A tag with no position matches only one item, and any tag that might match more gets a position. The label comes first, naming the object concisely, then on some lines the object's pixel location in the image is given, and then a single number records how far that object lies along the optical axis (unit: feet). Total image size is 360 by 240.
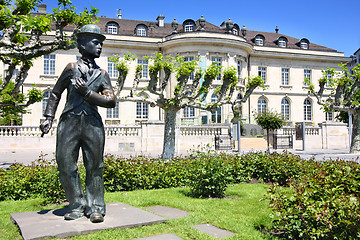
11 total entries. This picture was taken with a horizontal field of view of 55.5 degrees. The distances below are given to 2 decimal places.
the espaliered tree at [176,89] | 49.26
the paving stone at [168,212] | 18.69
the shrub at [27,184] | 24.20
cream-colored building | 112.78
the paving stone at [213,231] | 15.17
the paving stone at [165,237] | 13.95
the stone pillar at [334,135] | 91.66
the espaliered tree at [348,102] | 66.28
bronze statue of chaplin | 15.94
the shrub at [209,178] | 24.09
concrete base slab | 13.92
